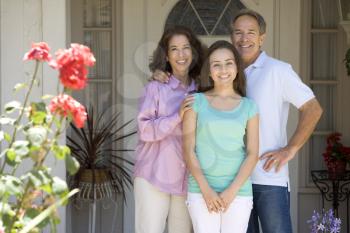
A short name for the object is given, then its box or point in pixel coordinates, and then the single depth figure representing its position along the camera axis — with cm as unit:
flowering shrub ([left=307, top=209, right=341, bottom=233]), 413
